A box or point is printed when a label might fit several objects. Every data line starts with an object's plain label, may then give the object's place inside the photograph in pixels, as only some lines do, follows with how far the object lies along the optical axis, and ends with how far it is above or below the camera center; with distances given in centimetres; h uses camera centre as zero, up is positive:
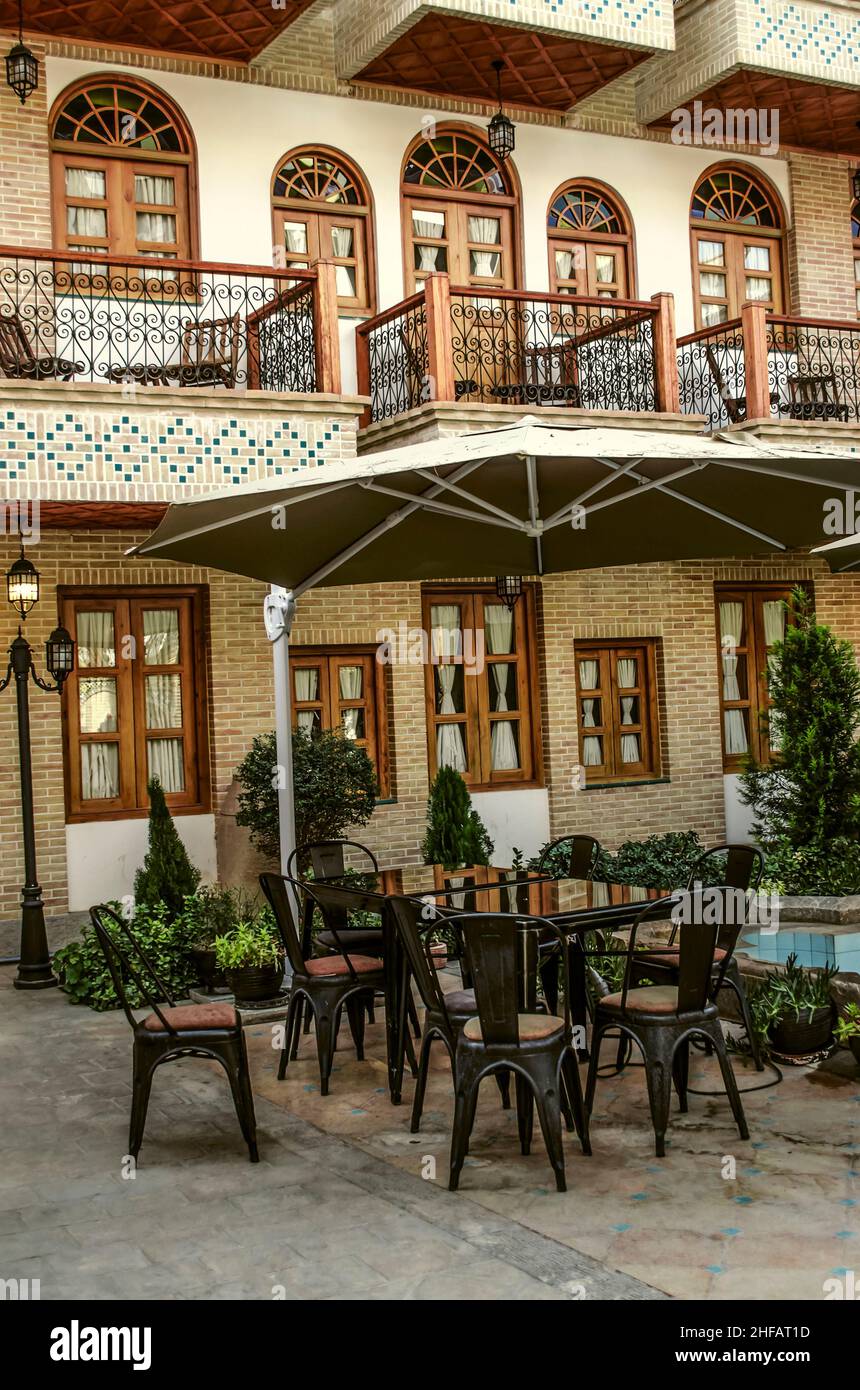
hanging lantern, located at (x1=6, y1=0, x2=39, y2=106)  1099 +556
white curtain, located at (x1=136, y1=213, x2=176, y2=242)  1255 +486
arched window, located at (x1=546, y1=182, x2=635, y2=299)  1441 +525
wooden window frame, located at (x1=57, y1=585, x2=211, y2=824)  1211 +57
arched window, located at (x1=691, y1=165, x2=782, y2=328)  1513 +544
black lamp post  1020 -44
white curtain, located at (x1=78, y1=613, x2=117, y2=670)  1223 +114
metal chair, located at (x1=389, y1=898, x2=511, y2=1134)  569 -100
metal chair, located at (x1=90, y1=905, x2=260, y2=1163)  580 -118
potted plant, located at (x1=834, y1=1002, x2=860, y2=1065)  648 -138
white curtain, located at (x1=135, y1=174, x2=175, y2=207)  1253 +520
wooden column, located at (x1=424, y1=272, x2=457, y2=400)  1146 +345
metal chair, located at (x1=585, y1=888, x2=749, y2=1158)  558 -111
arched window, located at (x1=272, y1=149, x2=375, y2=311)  1309 +513
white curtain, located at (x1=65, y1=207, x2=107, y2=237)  1224 +483
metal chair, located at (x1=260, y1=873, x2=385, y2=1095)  682 -108
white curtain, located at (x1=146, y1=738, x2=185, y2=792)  1247 +4
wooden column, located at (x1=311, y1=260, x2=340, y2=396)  1076 +332
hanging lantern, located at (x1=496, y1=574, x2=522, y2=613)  1283 +150
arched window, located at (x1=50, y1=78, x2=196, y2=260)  1223 +532
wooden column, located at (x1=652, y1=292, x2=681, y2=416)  1258 +350
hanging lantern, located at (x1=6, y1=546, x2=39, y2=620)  1060 +144
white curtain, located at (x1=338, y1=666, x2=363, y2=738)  1328 +66
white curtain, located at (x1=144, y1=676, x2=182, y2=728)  1248 +58
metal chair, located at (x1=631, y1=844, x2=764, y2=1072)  647 -104
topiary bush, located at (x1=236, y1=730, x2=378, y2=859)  1080 -26
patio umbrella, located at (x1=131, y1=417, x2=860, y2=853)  621 +127
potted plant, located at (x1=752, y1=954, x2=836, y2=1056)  682 -137
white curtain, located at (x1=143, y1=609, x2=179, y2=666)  1250 +116
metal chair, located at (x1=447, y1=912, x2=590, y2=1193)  518 -111
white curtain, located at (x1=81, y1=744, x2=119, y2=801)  1217 -2
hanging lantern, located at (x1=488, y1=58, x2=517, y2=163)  1316 +585
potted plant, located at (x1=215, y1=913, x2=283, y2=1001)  880 -128
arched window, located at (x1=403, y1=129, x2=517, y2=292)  1371 +539
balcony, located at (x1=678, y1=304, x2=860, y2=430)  1296 +369
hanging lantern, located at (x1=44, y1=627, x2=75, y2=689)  1088 +90
